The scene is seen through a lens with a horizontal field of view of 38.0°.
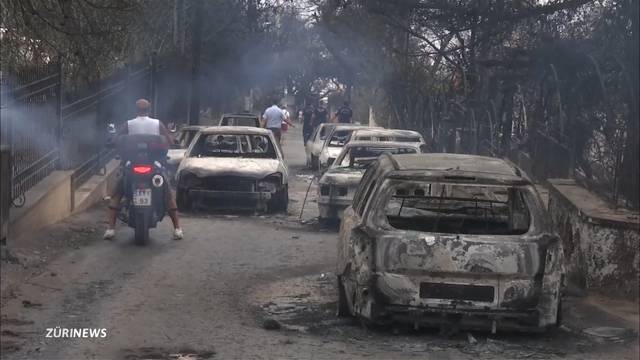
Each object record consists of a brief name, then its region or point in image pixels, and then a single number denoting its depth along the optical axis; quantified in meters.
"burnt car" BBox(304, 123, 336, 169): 25.42
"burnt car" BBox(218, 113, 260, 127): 23.34
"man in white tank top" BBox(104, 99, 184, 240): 11.28
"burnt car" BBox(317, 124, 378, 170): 20.33
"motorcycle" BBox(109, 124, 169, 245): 10.81
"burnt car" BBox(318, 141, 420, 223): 13.28
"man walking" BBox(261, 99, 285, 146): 25.83
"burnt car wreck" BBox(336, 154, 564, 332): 6.95
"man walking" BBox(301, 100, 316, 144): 32.66
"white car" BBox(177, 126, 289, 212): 14.38
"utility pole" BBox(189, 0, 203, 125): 27.57
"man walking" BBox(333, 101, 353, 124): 31.14
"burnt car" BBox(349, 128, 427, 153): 17.59
